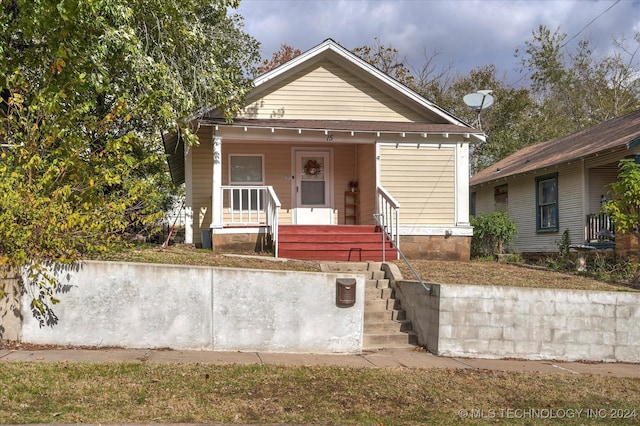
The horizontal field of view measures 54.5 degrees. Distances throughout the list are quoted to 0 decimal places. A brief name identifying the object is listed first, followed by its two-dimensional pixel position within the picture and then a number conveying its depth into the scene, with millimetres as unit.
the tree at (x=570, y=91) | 33688
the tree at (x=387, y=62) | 31250
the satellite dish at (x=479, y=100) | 15789
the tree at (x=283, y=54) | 32750
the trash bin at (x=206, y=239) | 13945
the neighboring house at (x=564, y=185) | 16156
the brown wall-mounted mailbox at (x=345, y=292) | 8516
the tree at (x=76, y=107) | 7734
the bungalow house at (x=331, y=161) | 13610
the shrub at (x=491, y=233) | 17859
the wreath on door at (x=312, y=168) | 15469
